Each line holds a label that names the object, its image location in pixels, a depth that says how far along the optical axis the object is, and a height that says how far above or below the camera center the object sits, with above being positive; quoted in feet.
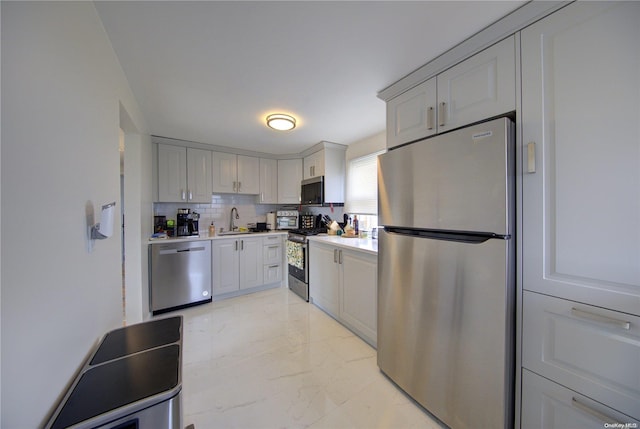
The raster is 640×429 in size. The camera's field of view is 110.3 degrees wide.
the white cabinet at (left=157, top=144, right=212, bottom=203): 9.95 +1.89
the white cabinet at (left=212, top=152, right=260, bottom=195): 11.30 +2.16
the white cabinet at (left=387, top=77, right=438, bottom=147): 4.75 +2.29
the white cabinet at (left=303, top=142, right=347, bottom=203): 10.74 +2.25
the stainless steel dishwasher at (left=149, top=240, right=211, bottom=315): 8.85 -2.51
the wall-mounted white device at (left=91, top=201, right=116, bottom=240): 3.15 -0.14
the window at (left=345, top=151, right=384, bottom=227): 9.70 +1.29
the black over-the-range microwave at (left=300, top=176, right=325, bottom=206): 10.85 +1.16
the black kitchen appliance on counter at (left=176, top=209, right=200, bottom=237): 10.50 -0.44
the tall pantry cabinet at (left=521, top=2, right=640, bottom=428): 2.71 -0.06
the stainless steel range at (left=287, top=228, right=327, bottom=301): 10.37 -2.22
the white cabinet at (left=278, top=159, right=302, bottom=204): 12.84 +1.98
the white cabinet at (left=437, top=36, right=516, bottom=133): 3.67 +2.29
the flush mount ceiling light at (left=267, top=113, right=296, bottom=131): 7.46 +3.20
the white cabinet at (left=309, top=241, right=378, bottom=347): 6.76 -2.56
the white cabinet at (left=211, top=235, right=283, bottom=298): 10.31 -2.46
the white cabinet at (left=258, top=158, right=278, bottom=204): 12.70 +1.90
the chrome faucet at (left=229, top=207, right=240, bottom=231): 12.42 -0.54
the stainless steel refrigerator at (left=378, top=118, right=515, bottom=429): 3.53 -1.10
